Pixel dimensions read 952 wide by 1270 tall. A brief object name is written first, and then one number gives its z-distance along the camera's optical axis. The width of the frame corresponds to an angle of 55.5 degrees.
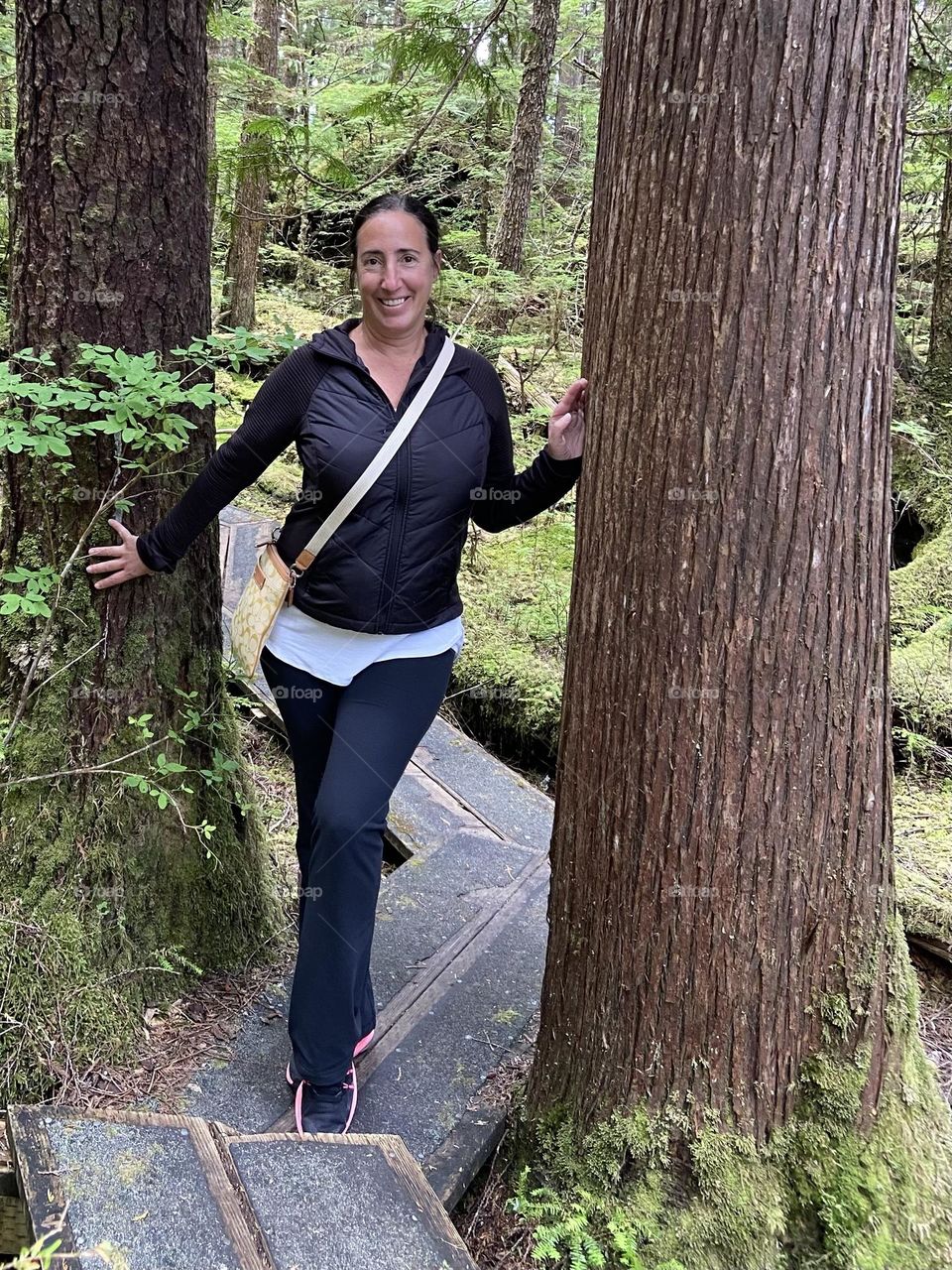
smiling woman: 2.46
